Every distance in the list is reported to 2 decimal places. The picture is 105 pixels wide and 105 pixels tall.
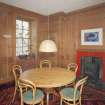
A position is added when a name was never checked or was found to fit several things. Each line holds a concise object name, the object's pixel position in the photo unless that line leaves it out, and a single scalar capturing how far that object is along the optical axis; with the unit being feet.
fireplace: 9.75
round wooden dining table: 5.53
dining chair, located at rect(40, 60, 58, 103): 6.73
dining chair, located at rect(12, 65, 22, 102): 7.50
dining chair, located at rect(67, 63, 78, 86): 9.19
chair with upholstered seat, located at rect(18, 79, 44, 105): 5.24
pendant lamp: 6.73
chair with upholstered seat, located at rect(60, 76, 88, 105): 5.57
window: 11.81
